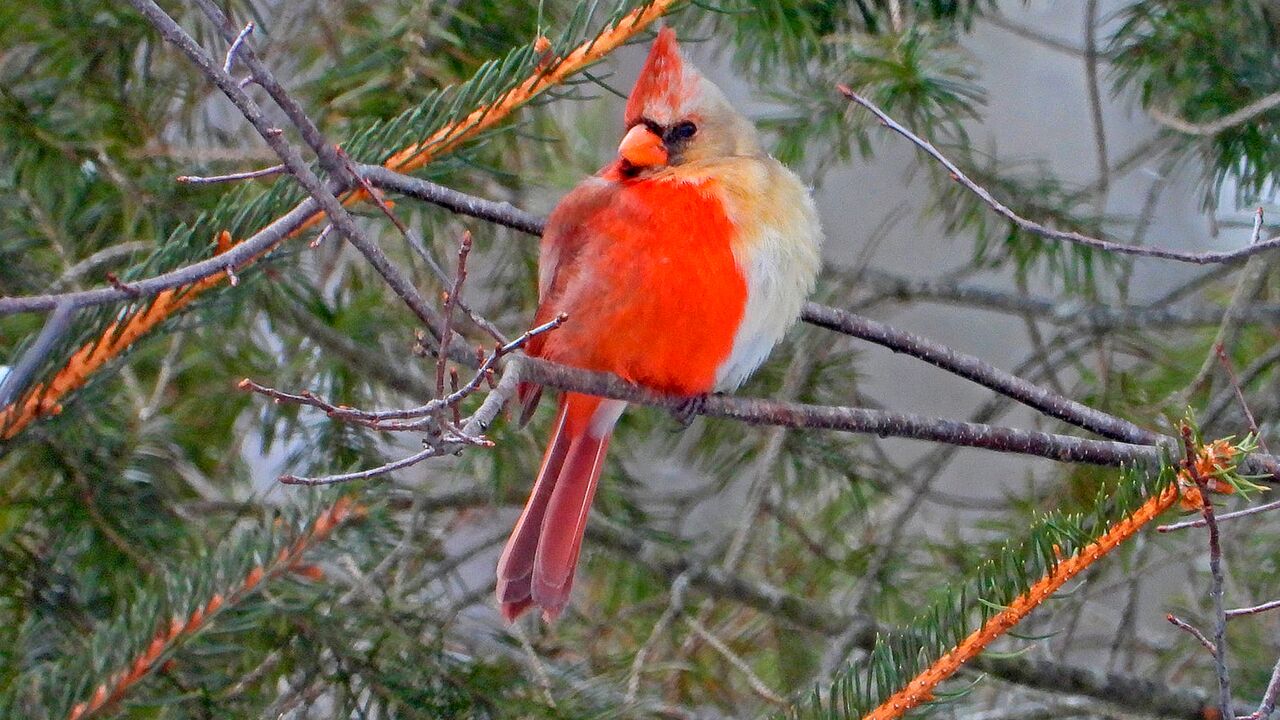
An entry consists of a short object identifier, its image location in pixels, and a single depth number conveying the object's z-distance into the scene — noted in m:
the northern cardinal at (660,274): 7.00
